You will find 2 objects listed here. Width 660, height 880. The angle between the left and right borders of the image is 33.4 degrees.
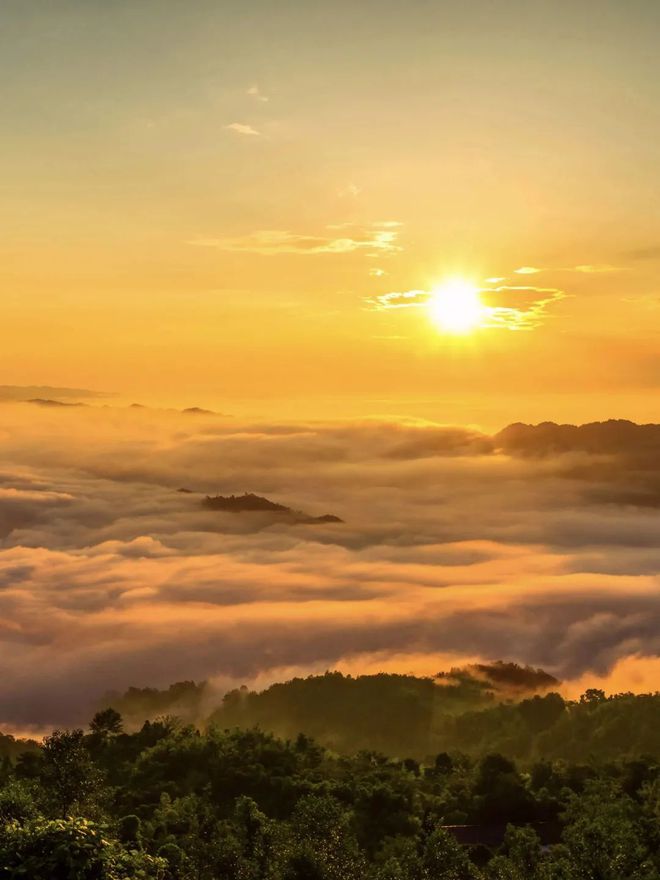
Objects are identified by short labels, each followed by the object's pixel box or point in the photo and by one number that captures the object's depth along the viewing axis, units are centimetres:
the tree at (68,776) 7756
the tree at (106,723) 11862
